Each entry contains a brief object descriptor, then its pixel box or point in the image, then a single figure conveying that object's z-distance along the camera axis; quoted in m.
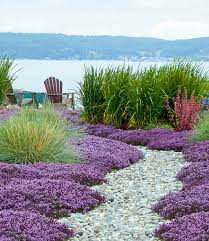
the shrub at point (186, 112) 14.57
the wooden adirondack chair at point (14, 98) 19.16
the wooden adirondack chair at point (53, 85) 23.34
